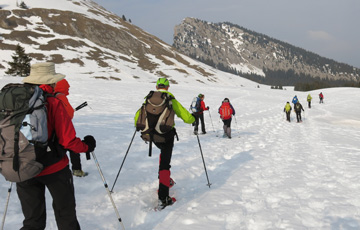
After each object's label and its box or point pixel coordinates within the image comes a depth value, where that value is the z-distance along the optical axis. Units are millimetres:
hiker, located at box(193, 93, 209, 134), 13079
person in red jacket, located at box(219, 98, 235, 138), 12367
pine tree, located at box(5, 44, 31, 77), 48062
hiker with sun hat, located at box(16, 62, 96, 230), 2906
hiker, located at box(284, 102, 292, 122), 20938
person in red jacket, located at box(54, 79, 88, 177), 4936
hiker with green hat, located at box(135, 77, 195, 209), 4938
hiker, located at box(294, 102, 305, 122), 20781
